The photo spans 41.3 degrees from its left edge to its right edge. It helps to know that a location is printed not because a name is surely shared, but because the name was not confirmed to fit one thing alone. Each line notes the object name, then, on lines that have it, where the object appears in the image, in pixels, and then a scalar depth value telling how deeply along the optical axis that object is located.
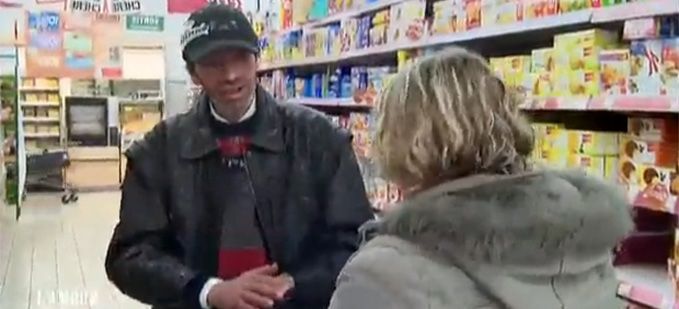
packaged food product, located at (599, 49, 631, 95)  2.63
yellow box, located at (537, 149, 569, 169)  2.98
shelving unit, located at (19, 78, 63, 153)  16.02
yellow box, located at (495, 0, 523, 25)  3.28
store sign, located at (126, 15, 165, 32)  12.48
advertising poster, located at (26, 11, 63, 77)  14.15
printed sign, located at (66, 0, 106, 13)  10.48
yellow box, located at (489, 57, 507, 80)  3.35
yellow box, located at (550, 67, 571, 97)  2.92
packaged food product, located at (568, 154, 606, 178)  2.84
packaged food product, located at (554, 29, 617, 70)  2.79
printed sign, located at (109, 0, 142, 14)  10.63
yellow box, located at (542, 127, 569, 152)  2.98
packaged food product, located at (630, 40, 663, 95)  2.49
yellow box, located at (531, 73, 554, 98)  3.03
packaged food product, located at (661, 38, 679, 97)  2.41
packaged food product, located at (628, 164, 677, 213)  2.51
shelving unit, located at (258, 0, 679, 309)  2.57
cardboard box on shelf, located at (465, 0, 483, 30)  3.59
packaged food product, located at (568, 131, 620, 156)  2.81
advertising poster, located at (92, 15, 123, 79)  15.11
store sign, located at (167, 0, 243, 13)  11.23
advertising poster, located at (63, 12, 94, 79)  14.73
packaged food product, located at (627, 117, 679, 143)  2.56
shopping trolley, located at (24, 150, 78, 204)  13.89
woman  1.33
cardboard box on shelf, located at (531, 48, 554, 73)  3.03
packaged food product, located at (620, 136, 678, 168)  2.55
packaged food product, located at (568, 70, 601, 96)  2.78
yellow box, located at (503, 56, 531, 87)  3.20
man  2.07
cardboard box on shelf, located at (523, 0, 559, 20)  3.01
